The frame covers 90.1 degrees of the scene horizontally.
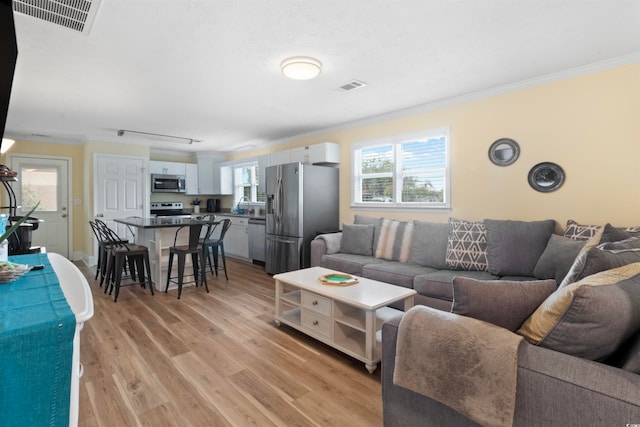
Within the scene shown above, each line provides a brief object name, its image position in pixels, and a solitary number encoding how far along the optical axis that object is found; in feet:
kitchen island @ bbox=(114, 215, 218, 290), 13.53
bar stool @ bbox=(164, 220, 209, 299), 13.04
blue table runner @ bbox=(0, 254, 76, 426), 2.77
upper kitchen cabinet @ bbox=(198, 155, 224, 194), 25.00
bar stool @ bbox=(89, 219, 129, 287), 13.62
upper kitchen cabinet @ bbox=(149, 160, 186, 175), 22.82
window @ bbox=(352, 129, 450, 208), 13.28
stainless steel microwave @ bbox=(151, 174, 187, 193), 22.63
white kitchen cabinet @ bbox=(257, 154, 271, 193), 20.10
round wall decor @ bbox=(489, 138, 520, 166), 11.14
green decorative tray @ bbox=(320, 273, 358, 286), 8.99
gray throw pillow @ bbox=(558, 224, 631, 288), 7.56
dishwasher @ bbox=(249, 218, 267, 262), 18.97
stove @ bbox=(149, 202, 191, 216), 23.20
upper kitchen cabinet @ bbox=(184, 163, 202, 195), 24.38
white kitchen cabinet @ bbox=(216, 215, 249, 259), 20.71
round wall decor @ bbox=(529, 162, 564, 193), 10.31
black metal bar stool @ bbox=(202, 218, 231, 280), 14.53
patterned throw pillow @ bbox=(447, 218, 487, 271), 10.54
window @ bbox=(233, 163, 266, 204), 22.41
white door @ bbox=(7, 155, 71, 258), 19.25
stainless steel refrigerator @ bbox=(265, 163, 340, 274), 15.61
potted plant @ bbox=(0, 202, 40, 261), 5.21
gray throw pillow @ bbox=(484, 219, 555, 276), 9.59
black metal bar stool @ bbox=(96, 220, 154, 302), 12.64
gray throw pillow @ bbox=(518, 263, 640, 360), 3.35
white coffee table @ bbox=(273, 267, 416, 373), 7.47
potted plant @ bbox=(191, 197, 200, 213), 25.49
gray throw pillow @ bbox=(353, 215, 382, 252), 13.64
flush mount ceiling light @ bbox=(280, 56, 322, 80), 8.86
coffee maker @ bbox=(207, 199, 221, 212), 25.59
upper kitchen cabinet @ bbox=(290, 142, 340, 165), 16.51
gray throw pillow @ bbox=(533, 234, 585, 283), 8.36
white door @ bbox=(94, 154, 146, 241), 19.45
